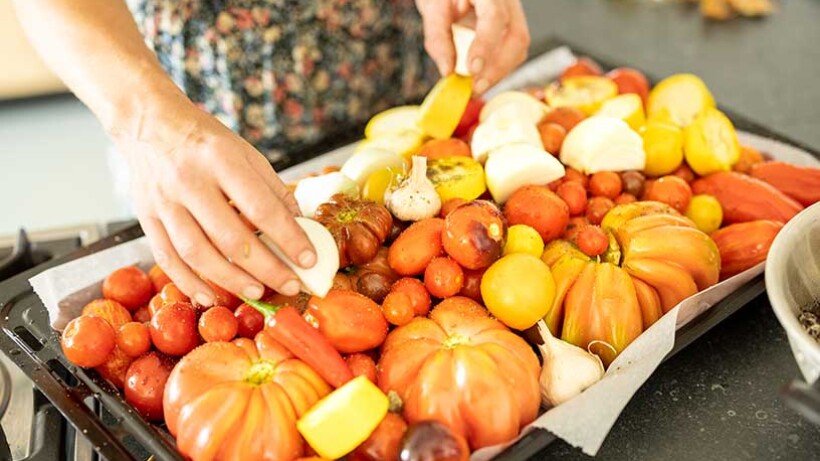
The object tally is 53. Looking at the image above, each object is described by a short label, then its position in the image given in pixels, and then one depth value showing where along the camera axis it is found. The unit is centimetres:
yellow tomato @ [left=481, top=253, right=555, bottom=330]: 91
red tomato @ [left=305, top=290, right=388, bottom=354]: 87
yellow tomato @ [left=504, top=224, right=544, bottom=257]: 98
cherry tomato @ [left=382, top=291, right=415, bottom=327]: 90
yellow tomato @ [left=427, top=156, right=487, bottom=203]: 106
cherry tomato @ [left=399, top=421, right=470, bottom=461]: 75
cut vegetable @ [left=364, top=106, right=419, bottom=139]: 128
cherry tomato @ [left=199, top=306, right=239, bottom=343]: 89
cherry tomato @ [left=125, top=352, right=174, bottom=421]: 88
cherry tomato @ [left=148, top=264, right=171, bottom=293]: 105
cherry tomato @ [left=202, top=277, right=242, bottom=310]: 94
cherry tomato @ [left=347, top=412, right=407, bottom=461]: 80
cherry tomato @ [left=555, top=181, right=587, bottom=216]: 108
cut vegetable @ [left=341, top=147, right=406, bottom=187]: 110
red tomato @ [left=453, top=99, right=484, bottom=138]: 130
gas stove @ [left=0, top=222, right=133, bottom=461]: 90
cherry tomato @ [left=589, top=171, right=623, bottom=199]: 112
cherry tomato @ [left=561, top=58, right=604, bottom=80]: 145
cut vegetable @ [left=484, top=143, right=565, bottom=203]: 107
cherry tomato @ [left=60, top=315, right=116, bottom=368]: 90
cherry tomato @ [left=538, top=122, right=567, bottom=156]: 118
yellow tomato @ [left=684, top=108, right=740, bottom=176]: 119
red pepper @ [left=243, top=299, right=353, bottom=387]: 83
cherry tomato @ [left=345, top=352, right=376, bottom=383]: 86
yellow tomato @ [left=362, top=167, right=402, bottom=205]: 108
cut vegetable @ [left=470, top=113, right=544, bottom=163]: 115
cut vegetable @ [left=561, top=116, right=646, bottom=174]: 114
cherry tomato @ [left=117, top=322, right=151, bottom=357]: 92
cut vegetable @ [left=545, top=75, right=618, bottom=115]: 132
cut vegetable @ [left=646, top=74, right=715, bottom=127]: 129
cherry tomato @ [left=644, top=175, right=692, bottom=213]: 112
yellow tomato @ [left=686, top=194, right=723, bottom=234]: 112
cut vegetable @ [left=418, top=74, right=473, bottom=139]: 123
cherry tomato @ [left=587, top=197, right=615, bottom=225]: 109
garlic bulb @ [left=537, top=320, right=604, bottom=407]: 87
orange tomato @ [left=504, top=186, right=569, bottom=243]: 102
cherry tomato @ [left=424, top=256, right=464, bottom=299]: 93
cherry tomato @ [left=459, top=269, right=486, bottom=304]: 96
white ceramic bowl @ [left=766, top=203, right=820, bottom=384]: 83
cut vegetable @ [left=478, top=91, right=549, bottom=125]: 123
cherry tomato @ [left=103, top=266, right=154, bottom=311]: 103
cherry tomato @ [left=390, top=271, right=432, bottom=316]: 92
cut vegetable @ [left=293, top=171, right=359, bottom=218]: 104
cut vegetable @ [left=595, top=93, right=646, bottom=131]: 124
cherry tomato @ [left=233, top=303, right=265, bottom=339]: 92
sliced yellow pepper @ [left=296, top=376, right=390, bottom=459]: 78
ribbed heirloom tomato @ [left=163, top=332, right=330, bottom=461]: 79
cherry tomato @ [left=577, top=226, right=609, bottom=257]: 98
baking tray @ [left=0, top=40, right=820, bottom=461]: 83
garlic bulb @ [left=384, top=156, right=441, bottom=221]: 101
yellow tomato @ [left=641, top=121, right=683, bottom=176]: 119
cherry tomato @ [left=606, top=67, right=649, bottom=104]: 137
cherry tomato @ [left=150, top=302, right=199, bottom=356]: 91
